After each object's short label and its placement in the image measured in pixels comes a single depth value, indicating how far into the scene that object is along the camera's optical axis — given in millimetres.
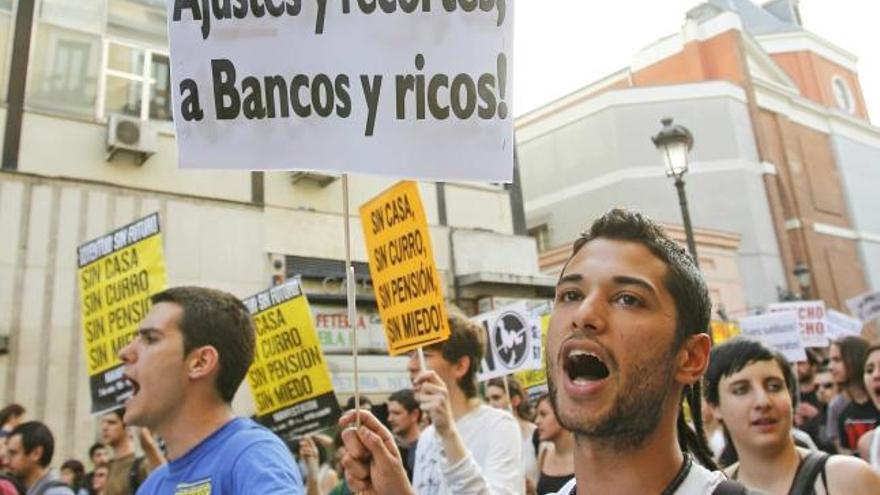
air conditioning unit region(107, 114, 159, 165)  12484
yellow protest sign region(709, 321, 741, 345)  12812
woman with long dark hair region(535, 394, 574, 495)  4777
